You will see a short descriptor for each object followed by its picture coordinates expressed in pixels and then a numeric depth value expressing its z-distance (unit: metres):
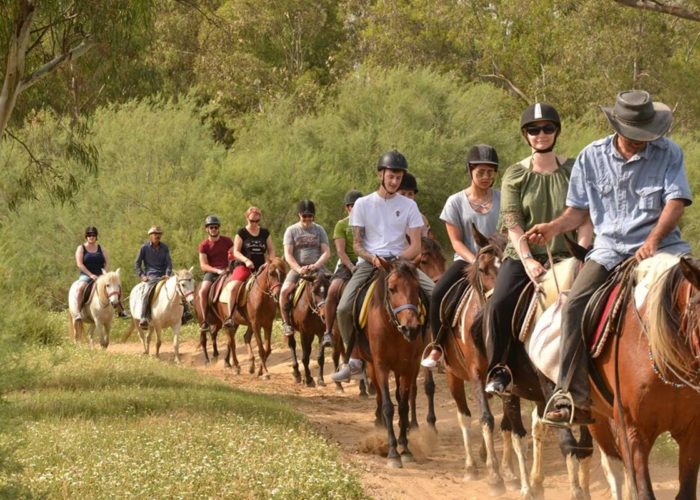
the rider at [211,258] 22.75
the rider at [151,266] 23.81
